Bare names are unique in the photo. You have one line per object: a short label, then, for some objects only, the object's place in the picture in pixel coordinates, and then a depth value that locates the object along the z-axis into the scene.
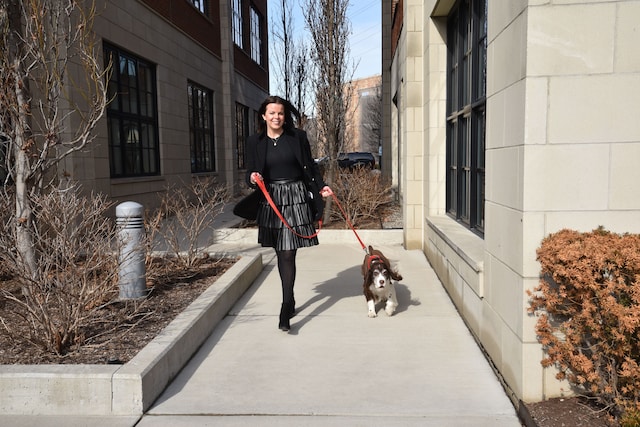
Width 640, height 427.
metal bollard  4.75
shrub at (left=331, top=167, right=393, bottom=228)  10.56
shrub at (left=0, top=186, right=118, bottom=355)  3.52
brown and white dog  4.61
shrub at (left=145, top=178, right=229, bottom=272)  5.58
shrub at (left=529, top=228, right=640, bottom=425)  2.44
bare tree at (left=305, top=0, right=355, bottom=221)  10.71
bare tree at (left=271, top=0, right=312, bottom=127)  17.31
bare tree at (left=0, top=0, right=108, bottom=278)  4.48
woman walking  4.48
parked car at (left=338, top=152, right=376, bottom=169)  34.06
